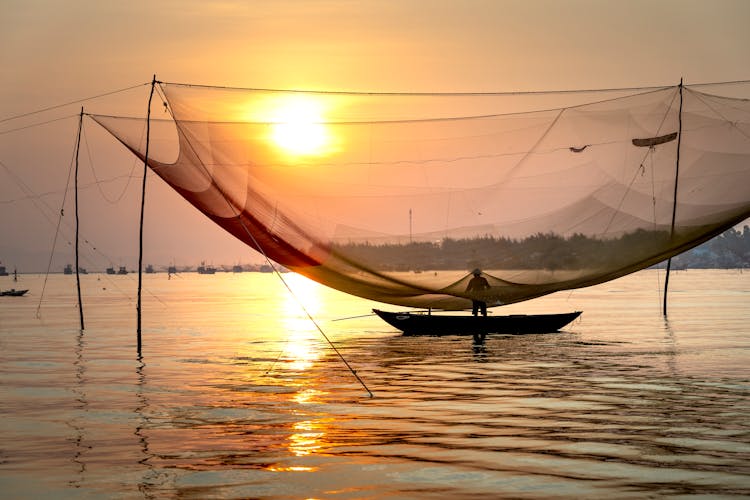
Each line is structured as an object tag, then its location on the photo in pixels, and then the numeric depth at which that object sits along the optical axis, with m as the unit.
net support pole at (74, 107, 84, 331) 39.34
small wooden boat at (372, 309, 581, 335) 34.09
